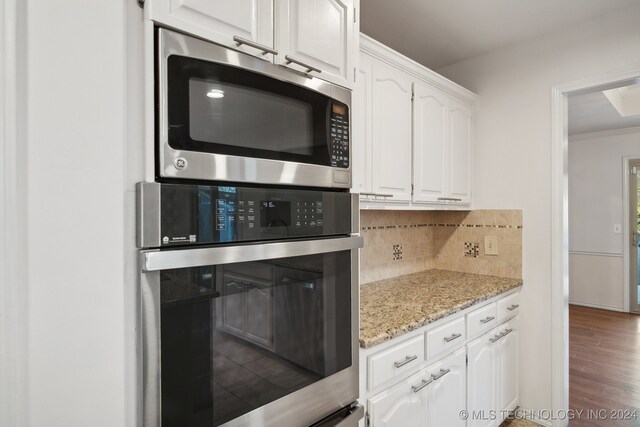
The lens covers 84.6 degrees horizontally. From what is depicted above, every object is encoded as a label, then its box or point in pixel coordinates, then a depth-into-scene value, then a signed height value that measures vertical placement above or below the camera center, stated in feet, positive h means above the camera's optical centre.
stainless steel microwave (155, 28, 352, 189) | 2.53 +0.81
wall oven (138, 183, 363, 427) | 2.46 -0.75
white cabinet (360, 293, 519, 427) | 4.37 -2.47
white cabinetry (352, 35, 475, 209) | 5.59 +1.50
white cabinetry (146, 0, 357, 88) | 2.65 +1.65
